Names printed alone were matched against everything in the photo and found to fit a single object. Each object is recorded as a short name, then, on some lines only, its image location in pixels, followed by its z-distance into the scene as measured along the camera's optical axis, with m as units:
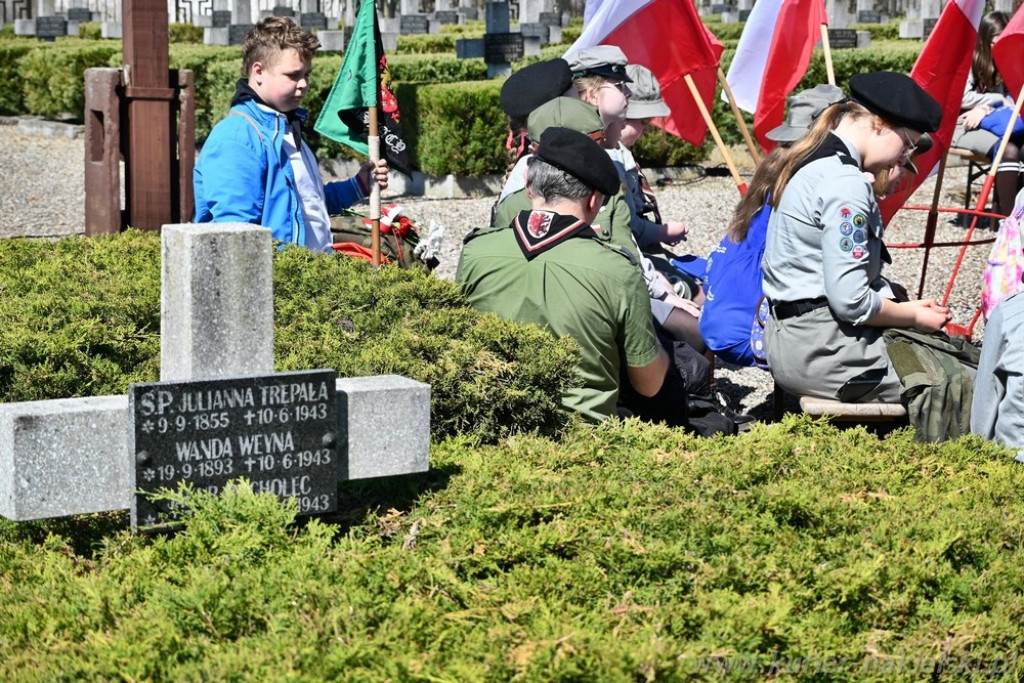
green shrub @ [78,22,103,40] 29.52
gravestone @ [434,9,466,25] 30.45
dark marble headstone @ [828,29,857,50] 17.64
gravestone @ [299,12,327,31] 26.98
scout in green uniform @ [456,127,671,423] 4.01
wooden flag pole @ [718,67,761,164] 7.01
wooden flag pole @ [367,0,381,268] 5.01
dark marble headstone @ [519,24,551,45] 22.42
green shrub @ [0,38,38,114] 21.61
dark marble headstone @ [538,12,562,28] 24.81
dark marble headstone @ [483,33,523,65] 16.45
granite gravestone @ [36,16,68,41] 29.66
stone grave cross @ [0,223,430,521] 2.67
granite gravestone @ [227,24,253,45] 24.48
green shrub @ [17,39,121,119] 20.05
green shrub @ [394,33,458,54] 22.94
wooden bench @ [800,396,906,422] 4.77
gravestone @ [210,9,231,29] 27.06
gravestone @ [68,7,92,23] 31.77
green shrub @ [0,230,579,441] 3.44
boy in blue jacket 4.73
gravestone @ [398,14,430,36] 25.96
